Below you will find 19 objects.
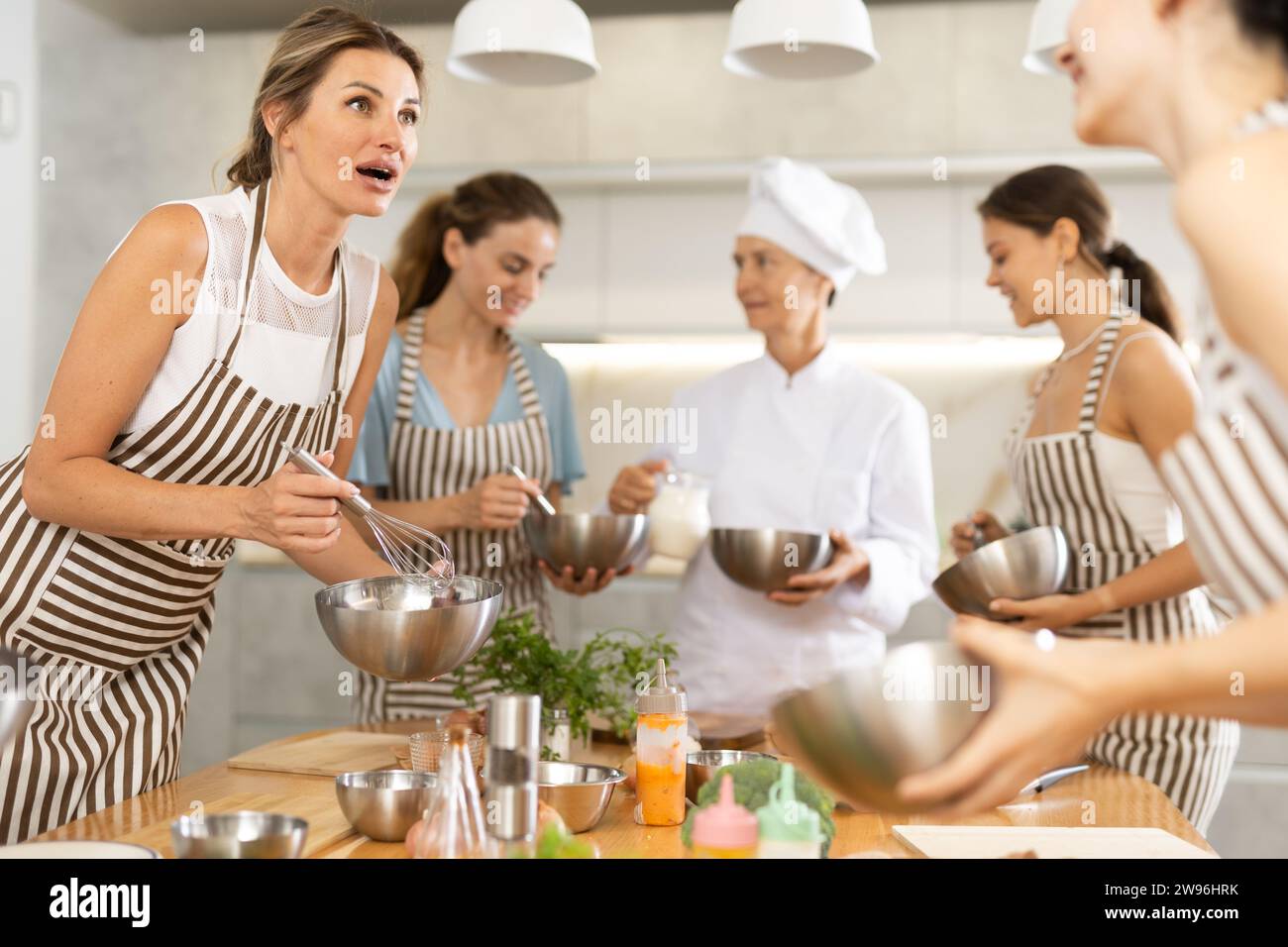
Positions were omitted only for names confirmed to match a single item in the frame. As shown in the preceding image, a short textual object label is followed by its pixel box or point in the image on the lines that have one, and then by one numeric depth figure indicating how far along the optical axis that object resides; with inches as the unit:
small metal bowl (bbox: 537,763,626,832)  53.1
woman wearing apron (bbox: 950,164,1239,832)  73.9
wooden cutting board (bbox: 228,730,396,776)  65.1
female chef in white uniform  91.7
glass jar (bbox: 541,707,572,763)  64.5
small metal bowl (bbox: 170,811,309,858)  41.0
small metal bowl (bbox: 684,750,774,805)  57.6
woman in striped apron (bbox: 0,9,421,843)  59.6
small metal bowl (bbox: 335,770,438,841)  51.4
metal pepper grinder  41.2
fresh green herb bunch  66.0
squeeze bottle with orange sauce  55.4
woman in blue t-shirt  95.9
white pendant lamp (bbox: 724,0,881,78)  74.8
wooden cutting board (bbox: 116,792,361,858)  50.9
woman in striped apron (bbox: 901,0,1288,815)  28.4
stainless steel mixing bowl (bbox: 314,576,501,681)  51.0
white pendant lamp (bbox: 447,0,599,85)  77.0
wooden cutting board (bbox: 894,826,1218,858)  50.3
